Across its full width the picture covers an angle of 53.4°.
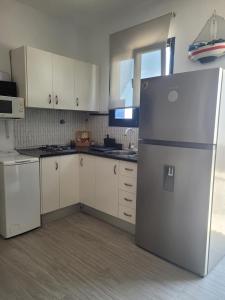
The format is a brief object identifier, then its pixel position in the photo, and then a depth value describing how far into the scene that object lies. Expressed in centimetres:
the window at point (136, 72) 273
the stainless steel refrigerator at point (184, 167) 177
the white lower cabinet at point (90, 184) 260
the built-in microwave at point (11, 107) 251
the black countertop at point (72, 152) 257
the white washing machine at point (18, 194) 237
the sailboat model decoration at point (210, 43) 222
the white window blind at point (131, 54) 275
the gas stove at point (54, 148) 299
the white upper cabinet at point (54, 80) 270
